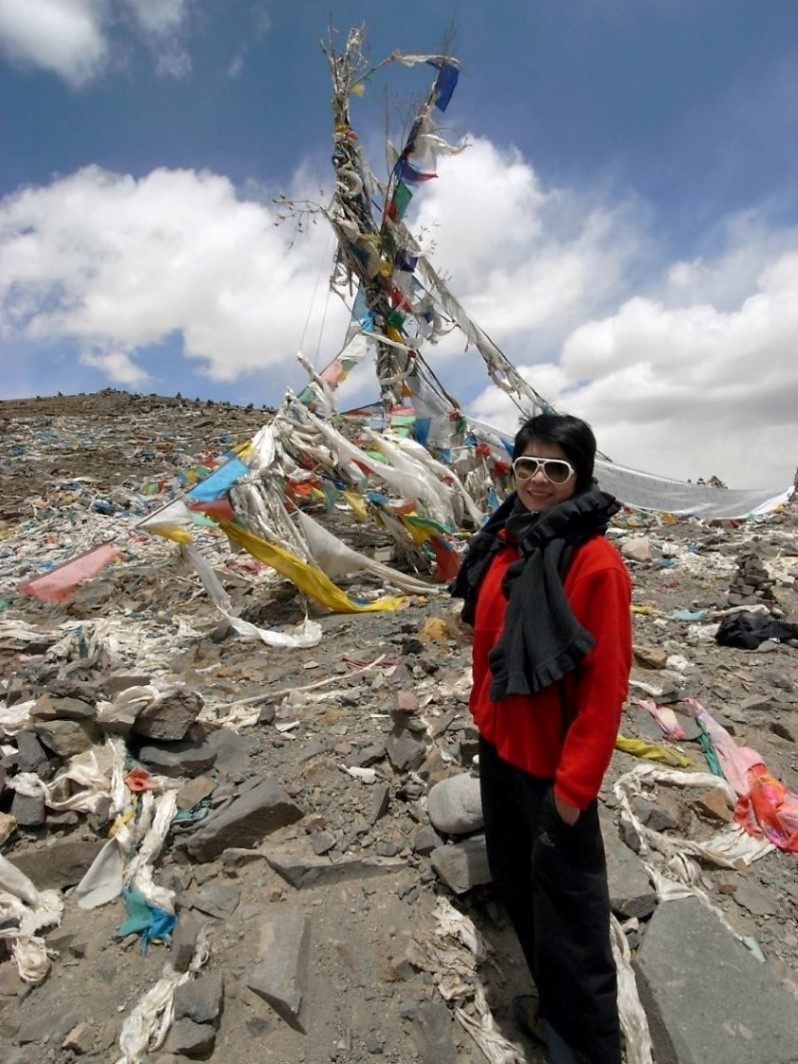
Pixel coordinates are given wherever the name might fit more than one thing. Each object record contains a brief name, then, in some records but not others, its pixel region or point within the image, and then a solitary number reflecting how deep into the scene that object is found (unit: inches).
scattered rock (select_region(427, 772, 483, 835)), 105.8
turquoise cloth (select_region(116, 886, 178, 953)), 94.2
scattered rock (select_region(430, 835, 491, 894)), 97.9
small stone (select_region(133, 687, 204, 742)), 128.7
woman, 65.0
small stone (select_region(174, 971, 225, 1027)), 81.1
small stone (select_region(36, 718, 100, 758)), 122.6
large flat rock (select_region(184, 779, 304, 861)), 107.7
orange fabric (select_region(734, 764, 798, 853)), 113.5
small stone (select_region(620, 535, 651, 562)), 322.0
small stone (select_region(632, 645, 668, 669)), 176.4
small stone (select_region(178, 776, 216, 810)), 116.6
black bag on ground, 194.9
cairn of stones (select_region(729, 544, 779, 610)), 237.9
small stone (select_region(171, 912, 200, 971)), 88.4
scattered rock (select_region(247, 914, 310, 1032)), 83.0
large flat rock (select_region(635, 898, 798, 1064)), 77.2
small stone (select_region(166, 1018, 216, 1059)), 78.0
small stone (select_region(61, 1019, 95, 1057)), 79.6
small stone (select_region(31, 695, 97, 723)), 127.9
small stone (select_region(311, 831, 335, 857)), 108.5
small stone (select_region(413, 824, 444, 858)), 106.6
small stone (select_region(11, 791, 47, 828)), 110.2
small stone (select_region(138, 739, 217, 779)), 124.7
